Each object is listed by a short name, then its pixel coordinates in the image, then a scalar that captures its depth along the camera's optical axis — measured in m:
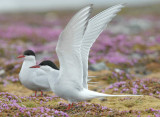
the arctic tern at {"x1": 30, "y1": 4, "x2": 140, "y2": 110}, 11.55
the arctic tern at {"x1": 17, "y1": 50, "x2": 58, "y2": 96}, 18.70
